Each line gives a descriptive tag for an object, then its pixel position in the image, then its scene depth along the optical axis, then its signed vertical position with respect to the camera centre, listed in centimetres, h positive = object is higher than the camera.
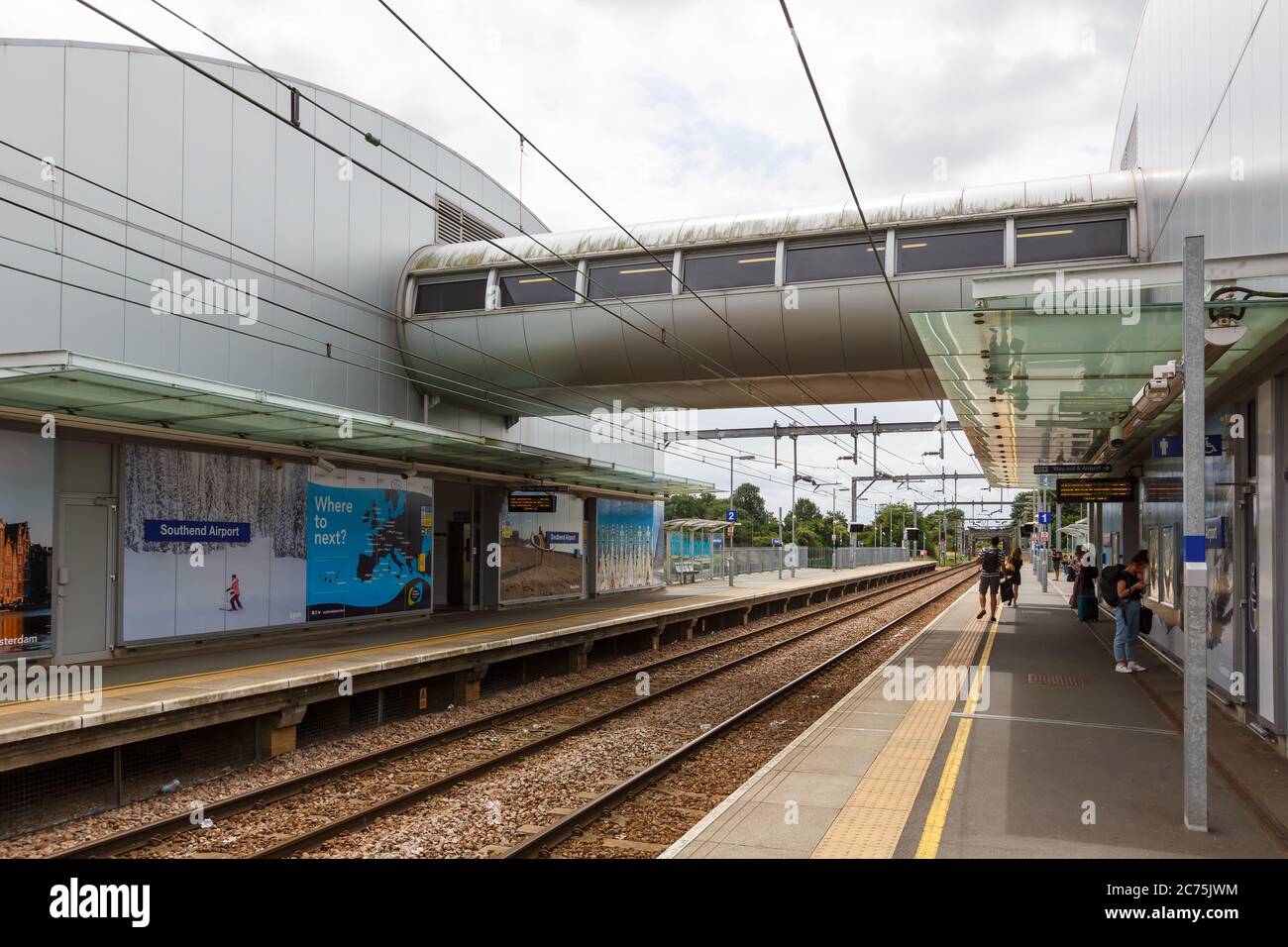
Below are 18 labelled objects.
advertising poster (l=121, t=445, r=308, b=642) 1248 -53
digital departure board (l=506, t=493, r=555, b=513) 2111 +8
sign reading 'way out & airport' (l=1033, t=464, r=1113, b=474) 1908 +79
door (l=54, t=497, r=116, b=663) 1135 -90
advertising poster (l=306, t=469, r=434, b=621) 1578 -67
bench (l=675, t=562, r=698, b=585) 3534 -241
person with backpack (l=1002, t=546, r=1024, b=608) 2543 -182
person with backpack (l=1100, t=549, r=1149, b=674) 1307 -143
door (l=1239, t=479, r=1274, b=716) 893 -95
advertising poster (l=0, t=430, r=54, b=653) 1067 -39
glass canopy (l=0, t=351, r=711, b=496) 938 +115
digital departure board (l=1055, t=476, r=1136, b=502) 1802 +34
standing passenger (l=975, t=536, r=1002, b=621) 2330 -152
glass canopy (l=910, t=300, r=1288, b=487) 810 +153
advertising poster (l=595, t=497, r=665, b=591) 2672 -113
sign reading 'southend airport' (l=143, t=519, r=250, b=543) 1265 -36
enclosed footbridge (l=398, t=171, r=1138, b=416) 1523 +377
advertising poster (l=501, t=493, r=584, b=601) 2208 -113
